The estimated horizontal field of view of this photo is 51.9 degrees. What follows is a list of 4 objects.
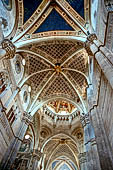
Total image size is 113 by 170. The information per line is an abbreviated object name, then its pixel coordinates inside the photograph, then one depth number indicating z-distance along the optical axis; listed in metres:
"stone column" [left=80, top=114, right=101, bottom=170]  7.07
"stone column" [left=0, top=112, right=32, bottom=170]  6.90
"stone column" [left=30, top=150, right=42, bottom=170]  13.16
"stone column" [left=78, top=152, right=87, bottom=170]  13.04
